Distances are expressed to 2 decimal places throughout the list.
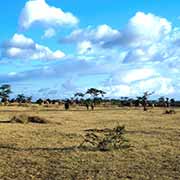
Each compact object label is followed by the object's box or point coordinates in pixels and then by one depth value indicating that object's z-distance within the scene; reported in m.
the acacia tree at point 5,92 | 103.12
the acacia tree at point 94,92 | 94.06
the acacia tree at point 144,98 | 86.13
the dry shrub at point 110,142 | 19.08
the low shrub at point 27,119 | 34.69
